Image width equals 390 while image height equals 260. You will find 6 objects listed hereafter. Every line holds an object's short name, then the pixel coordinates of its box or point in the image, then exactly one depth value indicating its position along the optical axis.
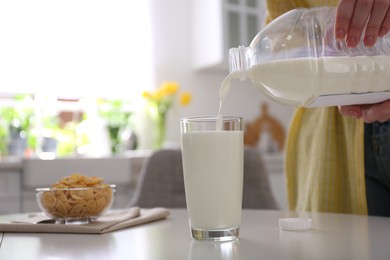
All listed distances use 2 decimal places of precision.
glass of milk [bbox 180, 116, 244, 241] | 0.66
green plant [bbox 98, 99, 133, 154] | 2.90
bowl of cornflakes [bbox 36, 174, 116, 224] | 0.84
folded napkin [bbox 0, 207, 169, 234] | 0.78
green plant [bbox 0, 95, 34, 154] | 2.75
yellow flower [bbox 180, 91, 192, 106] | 3.07
